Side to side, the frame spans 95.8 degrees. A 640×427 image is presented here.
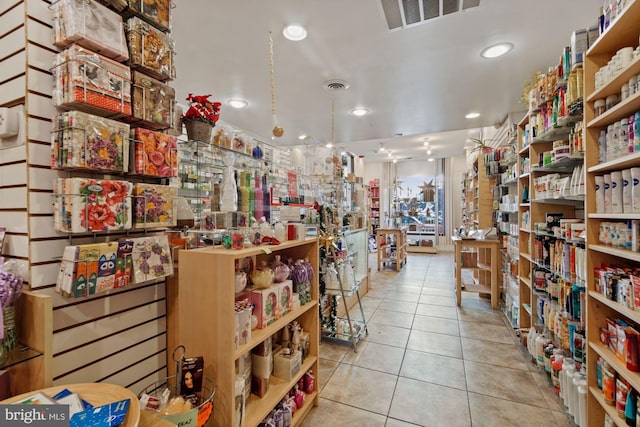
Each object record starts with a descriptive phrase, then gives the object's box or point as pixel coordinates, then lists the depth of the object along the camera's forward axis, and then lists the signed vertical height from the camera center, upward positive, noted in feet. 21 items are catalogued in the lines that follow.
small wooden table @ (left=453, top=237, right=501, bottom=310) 13.30 -2.58
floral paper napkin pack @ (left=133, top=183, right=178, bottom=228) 4.15 +0.15
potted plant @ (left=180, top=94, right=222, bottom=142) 5.00 +1.70
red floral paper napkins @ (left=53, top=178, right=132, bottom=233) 3.44 +0.14
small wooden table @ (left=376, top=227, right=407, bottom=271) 21.65 -2.57
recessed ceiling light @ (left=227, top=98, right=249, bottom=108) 12.35 +4.92
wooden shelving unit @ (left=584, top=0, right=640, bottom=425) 4.54 +0.18
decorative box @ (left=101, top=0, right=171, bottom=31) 3.97 +3.01
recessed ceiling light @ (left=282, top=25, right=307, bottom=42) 7.38 +4.78
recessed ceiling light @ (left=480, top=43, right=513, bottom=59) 8.22 +4.79
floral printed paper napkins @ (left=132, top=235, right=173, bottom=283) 4.12 -0.63
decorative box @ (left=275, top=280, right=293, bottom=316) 5.80 -1.65
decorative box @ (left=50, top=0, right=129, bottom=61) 3.45 +2.36
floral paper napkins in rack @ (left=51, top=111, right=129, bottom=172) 3.41 +0.91
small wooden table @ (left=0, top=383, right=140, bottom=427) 2.87 -1.89
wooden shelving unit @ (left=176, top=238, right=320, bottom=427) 4.23 -1.56
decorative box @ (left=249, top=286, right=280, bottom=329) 5.23 -1.66
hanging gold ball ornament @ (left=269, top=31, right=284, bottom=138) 7.68 +2.26
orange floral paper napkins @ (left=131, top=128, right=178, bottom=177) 4.14 +0.94
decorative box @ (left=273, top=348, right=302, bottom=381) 6.06 -3.15
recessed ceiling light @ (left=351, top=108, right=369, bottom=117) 13.46 +4.91
